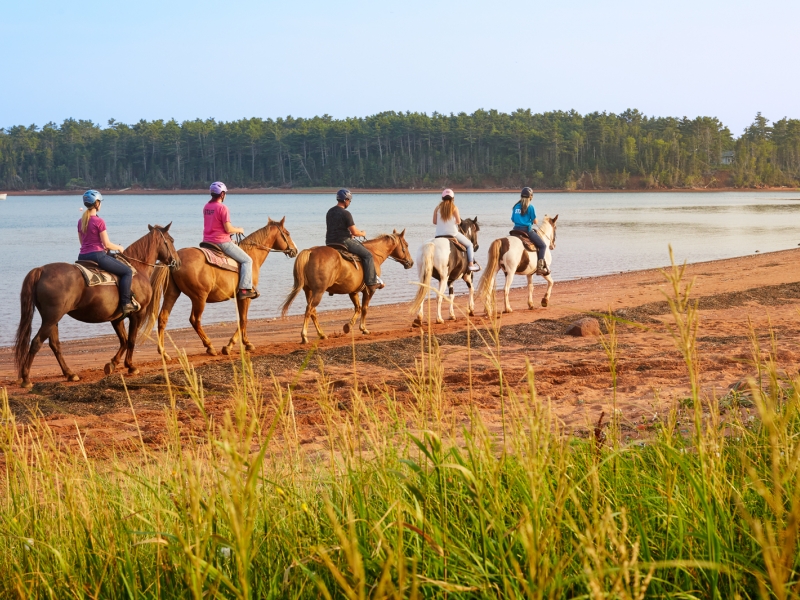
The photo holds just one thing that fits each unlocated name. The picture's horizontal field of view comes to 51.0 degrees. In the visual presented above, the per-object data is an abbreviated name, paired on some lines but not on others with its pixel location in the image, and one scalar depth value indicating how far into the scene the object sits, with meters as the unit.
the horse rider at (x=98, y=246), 10.98
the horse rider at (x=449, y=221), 15.88
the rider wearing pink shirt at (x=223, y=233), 12.83
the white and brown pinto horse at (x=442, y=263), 15.53
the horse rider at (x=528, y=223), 17.22
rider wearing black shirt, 14.52
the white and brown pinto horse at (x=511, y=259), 16.22
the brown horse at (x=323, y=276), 14.25
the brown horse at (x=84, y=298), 10.88
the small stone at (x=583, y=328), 13.40
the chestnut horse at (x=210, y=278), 12.85
